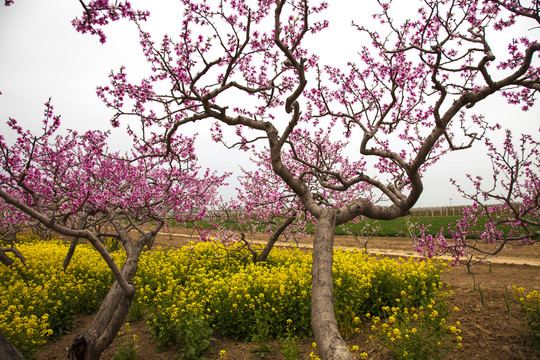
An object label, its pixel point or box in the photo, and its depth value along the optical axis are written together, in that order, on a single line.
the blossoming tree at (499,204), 5.53
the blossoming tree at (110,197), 4.24
